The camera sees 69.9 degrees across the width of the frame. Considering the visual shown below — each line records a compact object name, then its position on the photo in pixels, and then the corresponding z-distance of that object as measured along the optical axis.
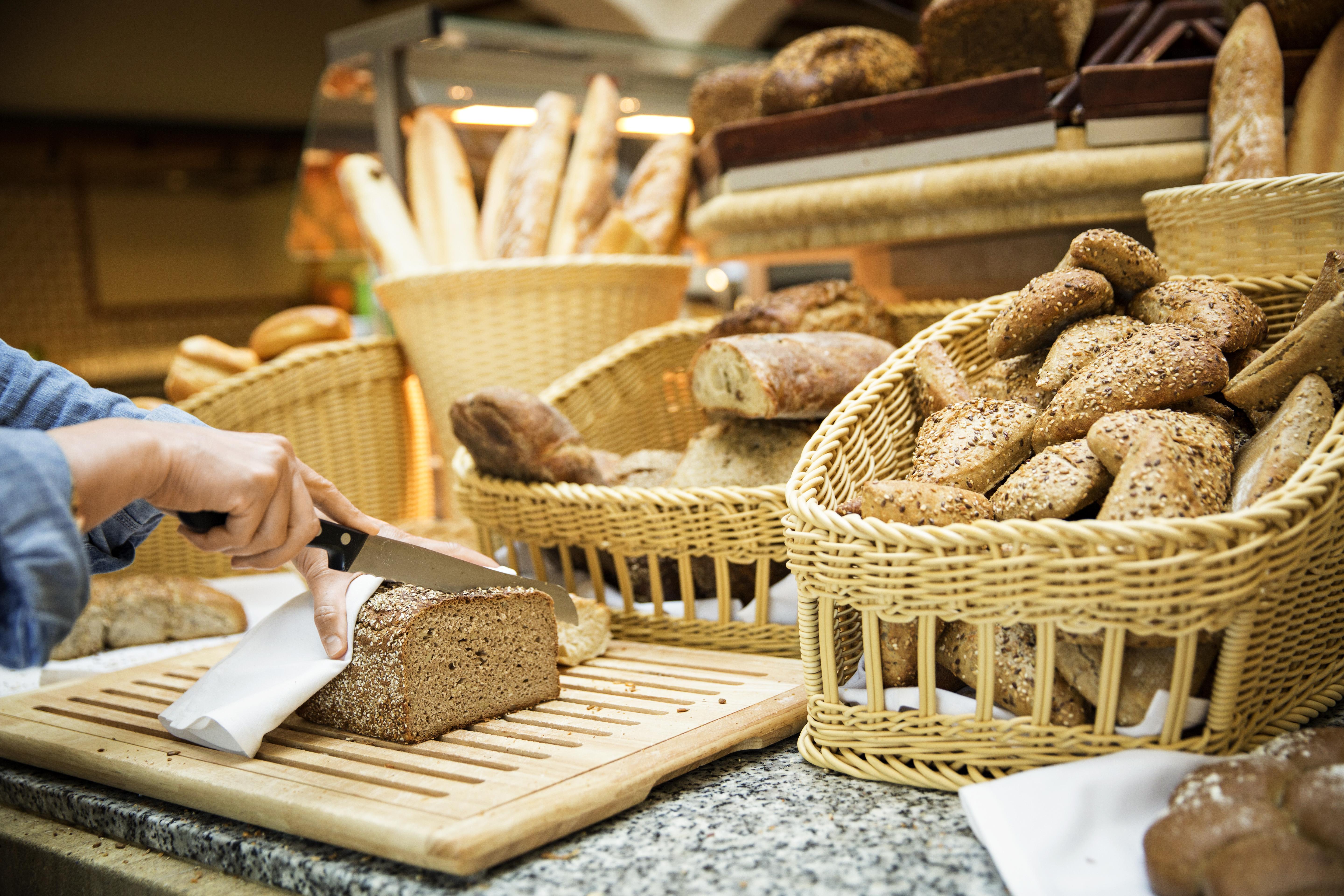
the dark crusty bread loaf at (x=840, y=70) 1.96
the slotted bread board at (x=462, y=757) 0.96
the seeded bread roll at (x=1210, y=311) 1.20
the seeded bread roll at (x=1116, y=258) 1.30
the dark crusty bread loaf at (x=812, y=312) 1.88
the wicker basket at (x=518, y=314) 2.28
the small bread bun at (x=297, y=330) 2.70
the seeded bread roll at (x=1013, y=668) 0.97
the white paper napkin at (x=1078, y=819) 0.82
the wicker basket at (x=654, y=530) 1.46
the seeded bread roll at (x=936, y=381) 1.31
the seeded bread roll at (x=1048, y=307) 1.27
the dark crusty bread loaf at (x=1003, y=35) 1.88
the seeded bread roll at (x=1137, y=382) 1.10
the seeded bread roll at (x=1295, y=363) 1.04
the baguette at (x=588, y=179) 2.55
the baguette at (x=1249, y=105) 1.52
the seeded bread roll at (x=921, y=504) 1.01
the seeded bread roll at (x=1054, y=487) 1.01
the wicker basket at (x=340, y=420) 2.40
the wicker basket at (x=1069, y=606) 0.86
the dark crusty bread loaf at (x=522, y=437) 1.62
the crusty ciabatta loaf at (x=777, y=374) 1.54
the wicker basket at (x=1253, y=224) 1.36
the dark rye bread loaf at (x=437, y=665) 1.21
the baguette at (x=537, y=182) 2.46
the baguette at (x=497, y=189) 2.58
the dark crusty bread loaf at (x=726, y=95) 2.49
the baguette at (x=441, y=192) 2.61
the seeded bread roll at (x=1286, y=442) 0.97
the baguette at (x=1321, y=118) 1.54
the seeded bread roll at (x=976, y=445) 1.13
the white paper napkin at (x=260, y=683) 1.19
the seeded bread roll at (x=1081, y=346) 1.22
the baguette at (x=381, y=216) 2.57
